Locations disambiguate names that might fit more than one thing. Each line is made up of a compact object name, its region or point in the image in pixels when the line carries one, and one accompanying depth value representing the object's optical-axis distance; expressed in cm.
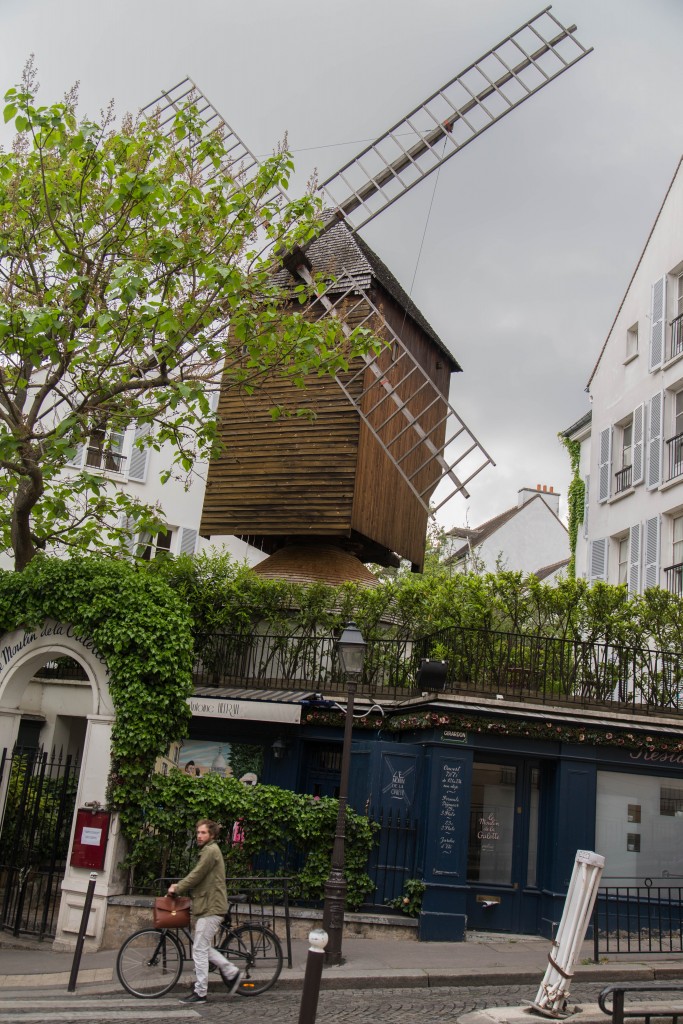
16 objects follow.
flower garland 1335
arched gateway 1169
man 915
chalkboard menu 1297
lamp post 1066
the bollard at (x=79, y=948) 936
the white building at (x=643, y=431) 2192
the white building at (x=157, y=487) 2808
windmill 1909
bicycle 932
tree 1241
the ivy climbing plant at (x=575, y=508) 2825
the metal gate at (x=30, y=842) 1184
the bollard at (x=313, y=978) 648
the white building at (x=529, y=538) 4553
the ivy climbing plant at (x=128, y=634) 1203
